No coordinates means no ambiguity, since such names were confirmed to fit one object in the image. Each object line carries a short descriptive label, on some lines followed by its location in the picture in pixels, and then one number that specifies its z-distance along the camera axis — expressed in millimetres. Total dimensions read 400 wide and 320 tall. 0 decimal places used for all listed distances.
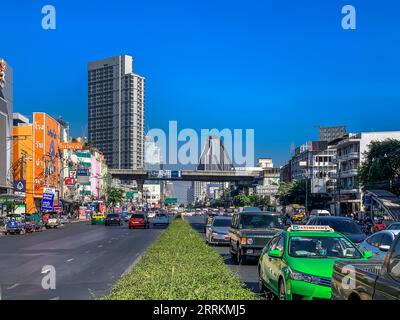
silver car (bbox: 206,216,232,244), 30719
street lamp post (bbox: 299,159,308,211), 136162
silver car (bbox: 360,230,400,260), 16547
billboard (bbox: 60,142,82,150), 107900
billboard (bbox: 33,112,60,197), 88500
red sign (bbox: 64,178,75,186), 102250
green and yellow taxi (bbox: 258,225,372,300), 10422
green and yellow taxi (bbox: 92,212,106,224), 76688
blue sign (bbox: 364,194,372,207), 56509
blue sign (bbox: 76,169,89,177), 107375
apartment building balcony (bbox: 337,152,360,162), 95200
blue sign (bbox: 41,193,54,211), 69062
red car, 58719
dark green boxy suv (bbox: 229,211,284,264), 19953
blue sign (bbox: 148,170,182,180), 126125
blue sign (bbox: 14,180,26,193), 73688
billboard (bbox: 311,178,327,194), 105438
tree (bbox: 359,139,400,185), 72688
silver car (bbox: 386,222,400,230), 22712
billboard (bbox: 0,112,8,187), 74375
